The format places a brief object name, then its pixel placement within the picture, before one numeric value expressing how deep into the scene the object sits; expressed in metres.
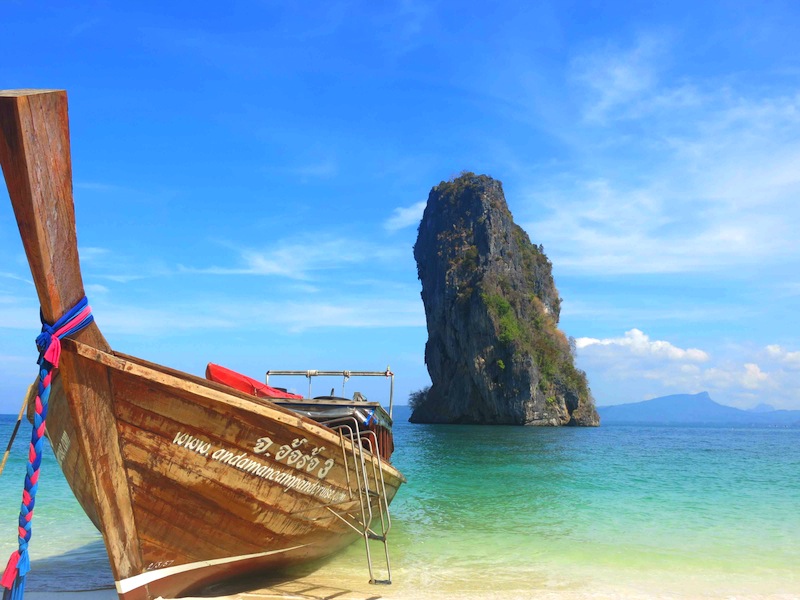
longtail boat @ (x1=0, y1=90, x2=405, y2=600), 3.53
